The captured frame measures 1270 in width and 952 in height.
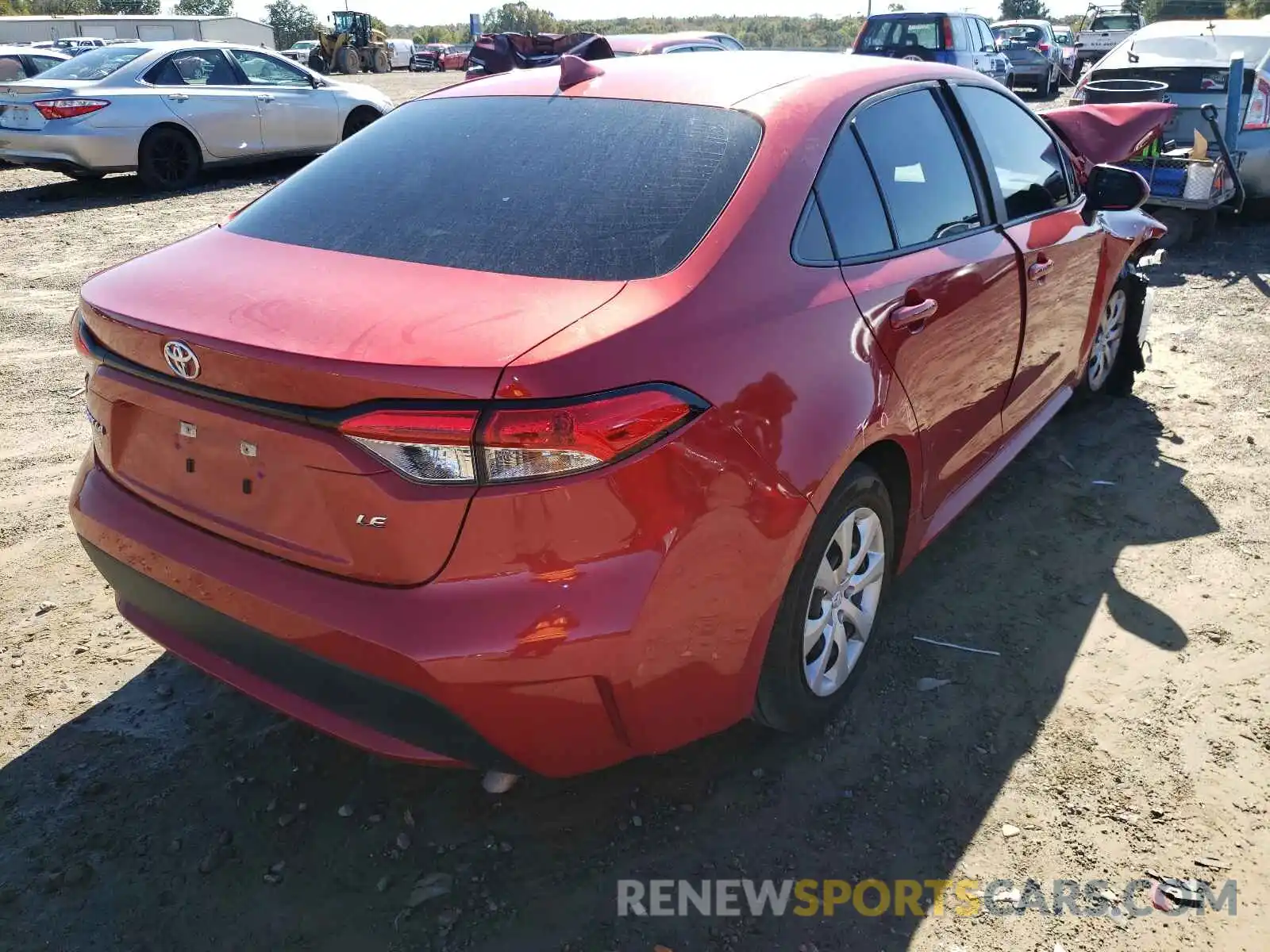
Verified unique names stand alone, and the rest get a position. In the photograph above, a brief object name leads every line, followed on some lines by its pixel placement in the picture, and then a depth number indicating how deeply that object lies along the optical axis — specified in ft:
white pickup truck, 87.45
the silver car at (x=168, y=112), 32.76
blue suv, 54.54
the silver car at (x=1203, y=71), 26.53
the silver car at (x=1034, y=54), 75.87
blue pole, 25.05
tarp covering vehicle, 31.37
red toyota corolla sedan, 6.26
